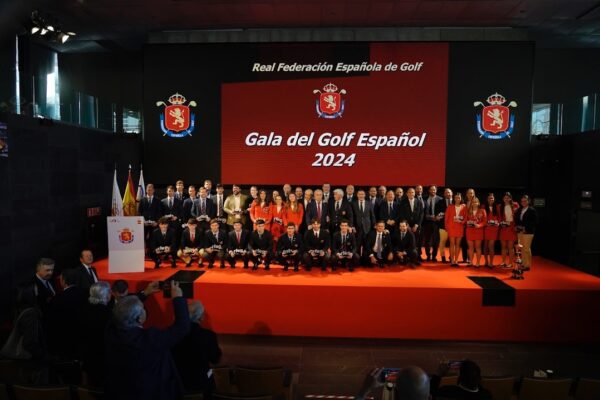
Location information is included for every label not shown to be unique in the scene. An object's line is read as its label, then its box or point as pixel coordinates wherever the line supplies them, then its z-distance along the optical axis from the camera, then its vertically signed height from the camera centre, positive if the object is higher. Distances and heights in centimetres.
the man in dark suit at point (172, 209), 883 -84
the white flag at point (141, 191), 949 -49
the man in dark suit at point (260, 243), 786 -140
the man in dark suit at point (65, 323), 392 -150
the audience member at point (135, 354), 249 -114
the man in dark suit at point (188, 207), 894 -79
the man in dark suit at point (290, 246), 773 -144
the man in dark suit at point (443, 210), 859 -75
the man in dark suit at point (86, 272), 568 -147
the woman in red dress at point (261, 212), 864 -85
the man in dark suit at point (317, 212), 846 -82
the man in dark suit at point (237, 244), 789 -143
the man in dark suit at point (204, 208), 880 -81
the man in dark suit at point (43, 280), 469 -132
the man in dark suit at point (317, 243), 783 -138
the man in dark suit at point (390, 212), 853 -80
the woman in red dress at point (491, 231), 815 -112
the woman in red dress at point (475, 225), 812 -99
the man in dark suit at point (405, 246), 809 -145
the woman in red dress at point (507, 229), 818 -108
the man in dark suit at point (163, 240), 811 -141
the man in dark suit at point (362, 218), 854 -93
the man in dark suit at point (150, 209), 883 -85
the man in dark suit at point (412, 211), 848 -77
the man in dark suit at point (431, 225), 867 -108
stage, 640 -218
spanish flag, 898 -69
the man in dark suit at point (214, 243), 795 -144
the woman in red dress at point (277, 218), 855 -96
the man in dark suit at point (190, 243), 805 -146
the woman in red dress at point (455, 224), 817 -98
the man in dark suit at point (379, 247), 805 -147
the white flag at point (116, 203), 863 -71
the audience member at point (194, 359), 312 -145
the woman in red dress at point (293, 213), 852 -85
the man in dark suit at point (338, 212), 847 -80
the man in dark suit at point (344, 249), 778 -147
